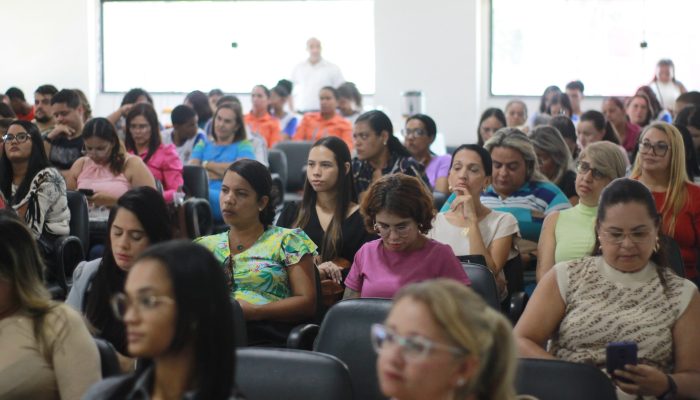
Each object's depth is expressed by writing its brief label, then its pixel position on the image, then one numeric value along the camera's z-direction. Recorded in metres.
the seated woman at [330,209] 4.08
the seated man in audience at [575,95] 10.18
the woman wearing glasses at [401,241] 3.33
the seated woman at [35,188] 4.48
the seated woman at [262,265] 3.36
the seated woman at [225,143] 6.96
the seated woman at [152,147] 5.91
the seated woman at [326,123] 9.20
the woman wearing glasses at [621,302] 2.68
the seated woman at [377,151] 5.34
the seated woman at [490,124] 6.89
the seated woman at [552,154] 5.09
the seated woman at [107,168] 5.17
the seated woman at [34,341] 2.27
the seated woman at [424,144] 5.91
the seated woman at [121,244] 2.87
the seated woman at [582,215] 3.79
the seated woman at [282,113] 10.38
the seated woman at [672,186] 4.02
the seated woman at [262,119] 9.81
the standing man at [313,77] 11.44
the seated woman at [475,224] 3.93
